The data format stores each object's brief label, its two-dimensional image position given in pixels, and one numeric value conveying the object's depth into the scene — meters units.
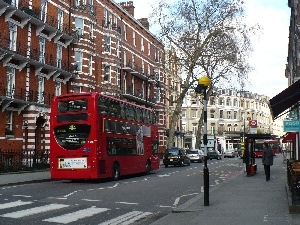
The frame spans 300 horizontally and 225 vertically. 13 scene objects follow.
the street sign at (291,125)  17.00
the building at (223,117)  101.81
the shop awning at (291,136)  32.28
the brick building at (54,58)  32.31
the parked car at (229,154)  77.06
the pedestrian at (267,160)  20.71
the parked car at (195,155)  51.79
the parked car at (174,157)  40.16
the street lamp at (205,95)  12.01
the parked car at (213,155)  61.92
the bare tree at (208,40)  42.81
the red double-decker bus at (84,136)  19.91
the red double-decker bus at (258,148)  66.00
